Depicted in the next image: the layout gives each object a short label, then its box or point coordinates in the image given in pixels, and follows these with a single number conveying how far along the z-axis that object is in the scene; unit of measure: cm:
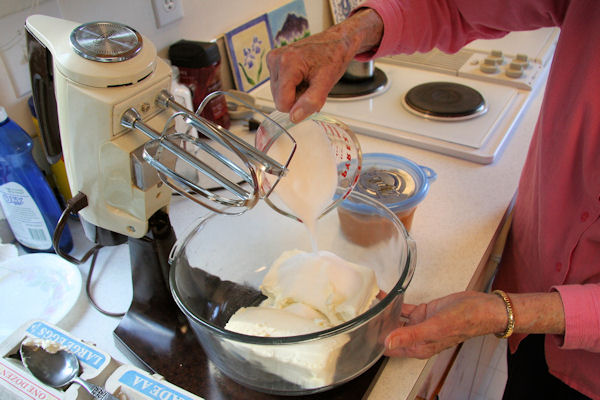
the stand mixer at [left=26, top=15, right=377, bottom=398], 56
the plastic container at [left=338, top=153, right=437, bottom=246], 83
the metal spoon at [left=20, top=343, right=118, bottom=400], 60
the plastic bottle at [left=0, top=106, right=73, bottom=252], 79
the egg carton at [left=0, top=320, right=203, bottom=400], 57
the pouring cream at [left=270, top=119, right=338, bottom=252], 68
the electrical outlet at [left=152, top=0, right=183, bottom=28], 107
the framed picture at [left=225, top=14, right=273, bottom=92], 131
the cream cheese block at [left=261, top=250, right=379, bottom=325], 71
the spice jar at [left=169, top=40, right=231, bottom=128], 109
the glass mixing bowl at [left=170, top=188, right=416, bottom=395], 59
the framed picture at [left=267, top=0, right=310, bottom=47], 143
